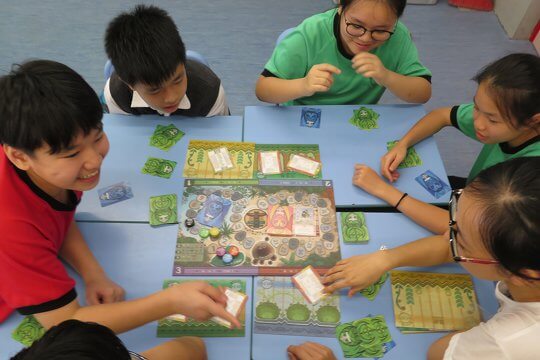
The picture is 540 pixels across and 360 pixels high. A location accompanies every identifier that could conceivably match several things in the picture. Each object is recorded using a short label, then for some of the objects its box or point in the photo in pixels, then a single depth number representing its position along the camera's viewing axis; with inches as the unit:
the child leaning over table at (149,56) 52.7
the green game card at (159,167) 56.7
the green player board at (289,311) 44.3
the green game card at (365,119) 63.4
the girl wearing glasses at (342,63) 58.4
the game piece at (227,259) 48.6
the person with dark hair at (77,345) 25.9
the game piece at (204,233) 50.6
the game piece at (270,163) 57.6
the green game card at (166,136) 59.9
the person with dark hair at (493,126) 49.2
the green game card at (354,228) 51.1
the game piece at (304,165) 57.5
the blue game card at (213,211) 52.2
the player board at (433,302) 45.1
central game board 48.8
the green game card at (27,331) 43.1
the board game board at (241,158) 57.0
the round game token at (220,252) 49.1
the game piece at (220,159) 57.6
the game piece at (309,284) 46.5
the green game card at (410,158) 59.1
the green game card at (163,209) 51.9
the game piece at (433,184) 55.9
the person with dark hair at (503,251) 32.8
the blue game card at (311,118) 63.5
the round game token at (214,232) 50.4
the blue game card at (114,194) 54.0
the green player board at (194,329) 43.9
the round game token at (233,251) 49.2
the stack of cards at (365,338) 43.1
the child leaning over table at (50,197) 37.7
